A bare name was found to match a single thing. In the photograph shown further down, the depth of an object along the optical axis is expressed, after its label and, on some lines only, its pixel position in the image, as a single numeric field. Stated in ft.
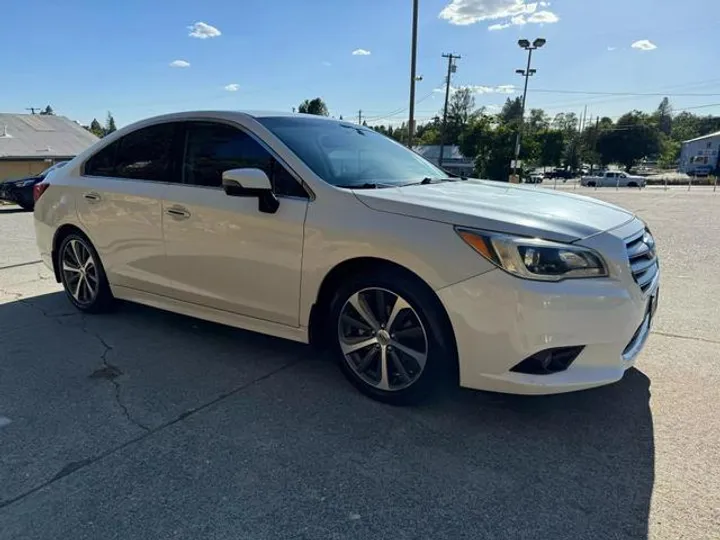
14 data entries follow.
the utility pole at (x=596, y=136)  290.76
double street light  106.93
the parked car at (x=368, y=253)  8.57
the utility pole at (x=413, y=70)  60.59
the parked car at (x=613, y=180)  173.17
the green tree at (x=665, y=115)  409.49
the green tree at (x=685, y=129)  415.23
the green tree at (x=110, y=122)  398.40
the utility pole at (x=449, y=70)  166.81
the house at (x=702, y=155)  252.42
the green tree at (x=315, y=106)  177.60
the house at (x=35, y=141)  119.85
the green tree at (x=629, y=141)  272.92
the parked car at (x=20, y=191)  52.34
